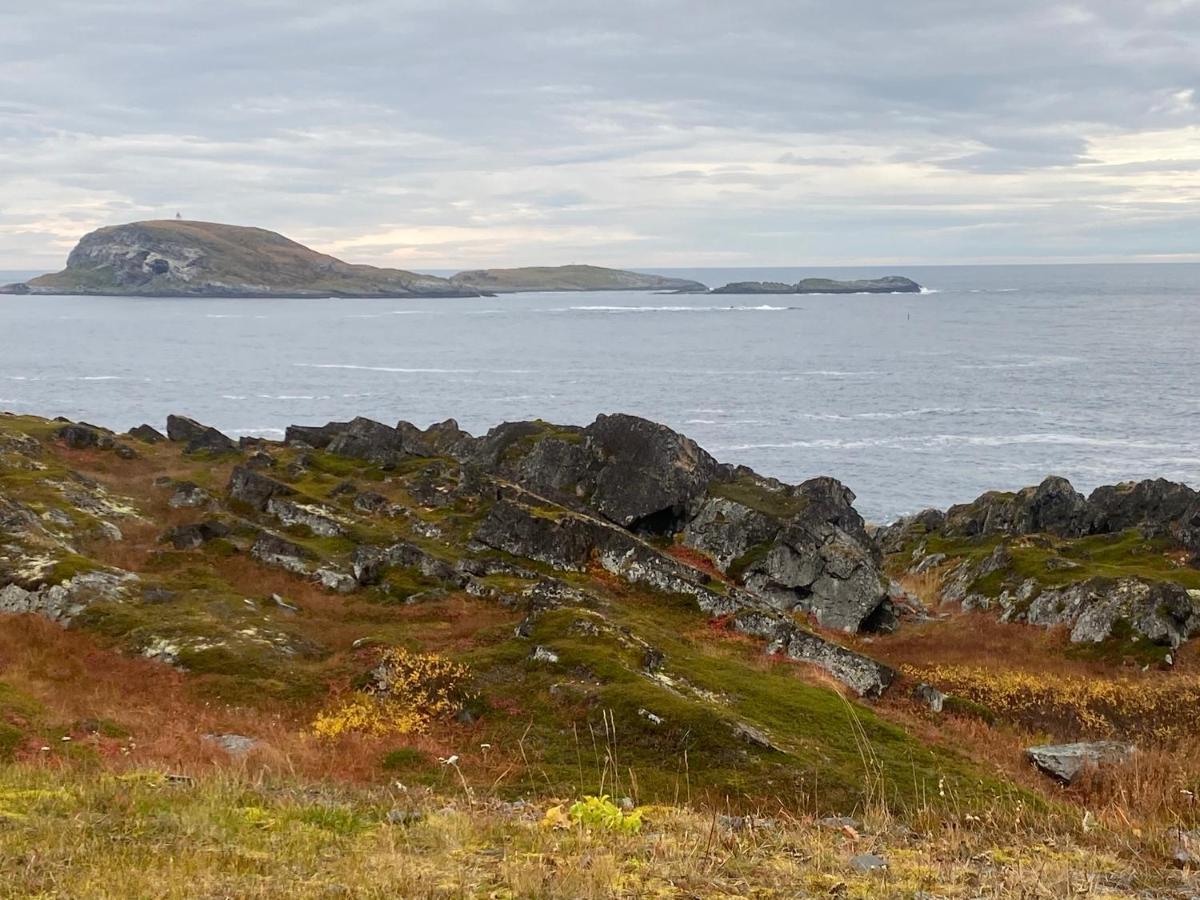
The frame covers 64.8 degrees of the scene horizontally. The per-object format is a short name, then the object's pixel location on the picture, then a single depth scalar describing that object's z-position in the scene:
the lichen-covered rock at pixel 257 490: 55.84
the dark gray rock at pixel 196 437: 72.81
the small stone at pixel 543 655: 33.28
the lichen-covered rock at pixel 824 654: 39.53
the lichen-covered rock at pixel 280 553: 46.19
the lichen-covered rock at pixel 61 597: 37.72
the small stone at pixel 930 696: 38.19
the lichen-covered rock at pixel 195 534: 47.88
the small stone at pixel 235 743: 27.22
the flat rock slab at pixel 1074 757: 29.05
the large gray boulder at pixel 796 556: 54.31
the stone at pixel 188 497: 56.12
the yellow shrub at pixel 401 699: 29.48
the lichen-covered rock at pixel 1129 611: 49.31
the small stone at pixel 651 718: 27.81
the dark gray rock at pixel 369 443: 69.44
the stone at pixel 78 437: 68.38
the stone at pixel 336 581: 44.41
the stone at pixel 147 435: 77.81
